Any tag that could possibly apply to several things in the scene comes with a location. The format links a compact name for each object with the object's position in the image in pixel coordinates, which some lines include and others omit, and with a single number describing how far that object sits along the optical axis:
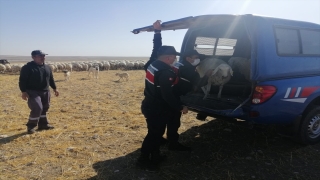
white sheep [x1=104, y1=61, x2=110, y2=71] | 32.03
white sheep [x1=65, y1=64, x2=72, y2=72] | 27.75
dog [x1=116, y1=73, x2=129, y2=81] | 18.03
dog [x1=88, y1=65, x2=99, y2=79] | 20.13
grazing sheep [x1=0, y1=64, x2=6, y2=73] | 23.91
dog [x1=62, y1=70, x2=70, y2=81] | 17.56
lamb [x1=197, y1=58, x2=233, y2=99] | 4.93
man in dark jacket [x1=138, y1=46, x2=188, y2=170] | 3.58
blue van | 3.86
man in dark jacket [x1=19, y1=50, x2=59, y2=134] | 5.41
